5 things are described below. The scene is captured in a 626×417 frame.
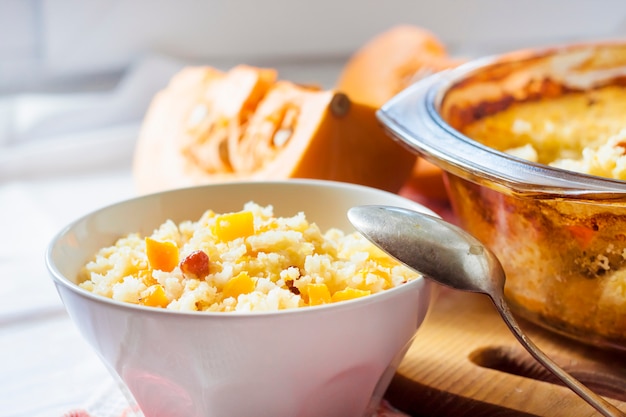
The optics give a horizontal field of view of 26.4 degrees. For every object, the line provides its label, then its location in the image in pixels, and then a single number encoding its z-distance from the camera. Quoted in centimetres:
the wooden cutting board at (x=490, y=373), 49
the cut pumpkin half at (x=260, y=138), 66
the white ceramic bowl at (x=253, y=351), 44
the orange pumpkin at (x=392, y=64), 87
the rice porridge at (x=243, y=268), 46
